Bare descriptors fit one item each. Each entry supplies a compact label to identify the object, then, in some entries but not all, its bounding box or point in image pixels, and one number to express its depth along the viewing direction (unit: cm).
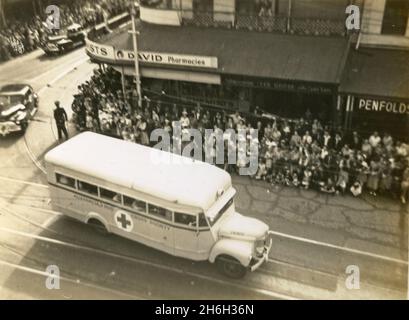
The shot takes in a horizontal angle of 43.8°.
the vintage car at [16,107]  2333
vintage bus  1494
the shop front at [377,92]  1947
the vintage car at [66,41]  3266
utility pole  2119
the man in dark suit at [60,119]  2219
